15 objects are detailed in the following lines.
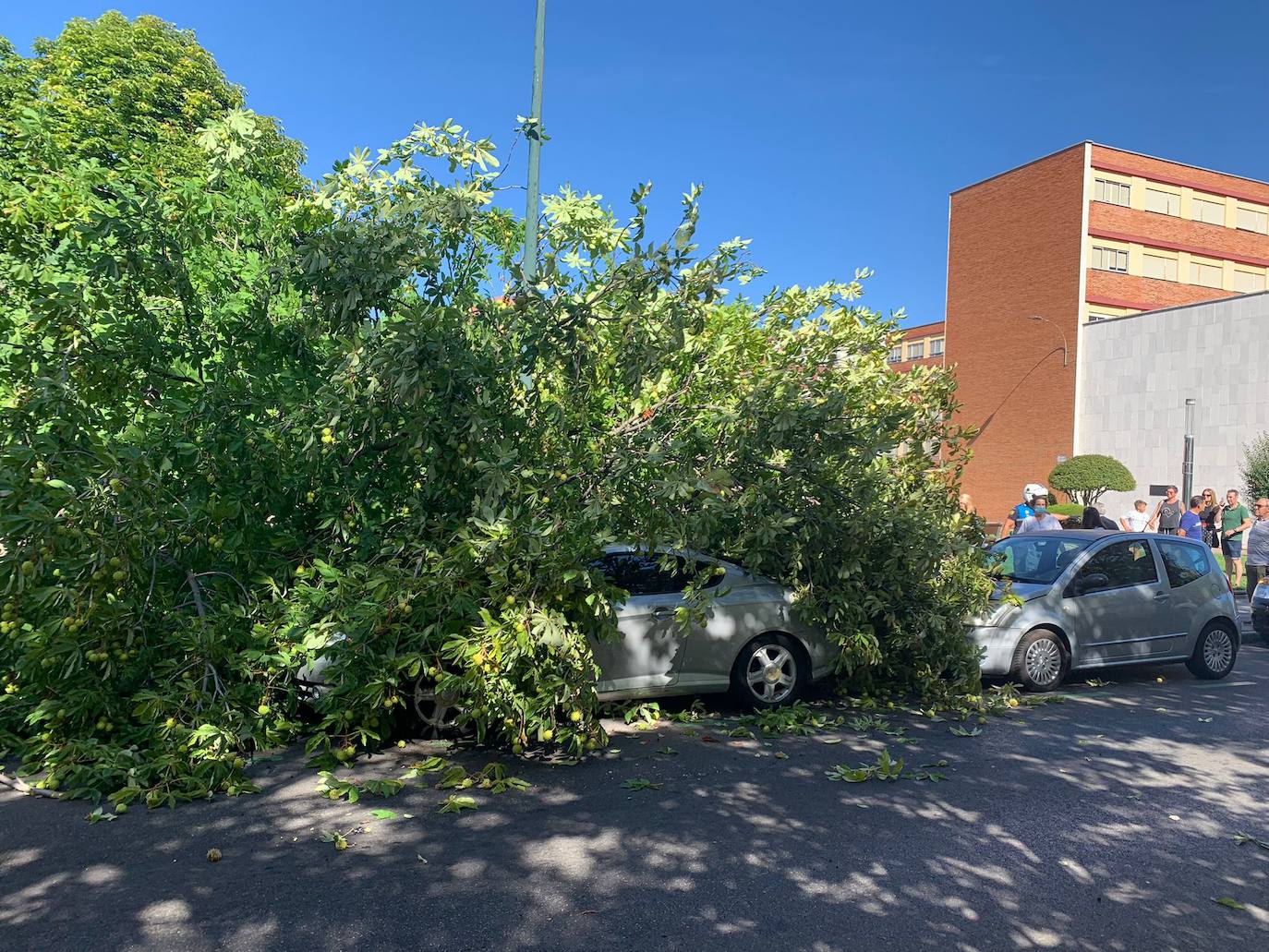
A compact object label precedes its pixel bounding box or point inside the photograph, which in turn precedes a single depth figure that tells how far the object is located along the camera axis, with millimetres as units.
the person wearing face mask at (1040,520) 13086
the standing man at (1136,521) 15406
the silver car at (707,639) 7270
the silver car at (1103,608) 8938
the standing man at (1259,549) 13531
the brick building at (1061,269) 47562
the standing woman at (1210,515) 19078
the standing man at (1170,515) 17828
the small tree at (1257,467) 33844
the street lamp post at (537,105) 10651
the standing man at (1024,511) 13359
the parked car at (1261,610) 12445
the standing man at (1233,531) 17000
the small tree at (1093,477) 38875
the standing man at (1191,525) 17312
